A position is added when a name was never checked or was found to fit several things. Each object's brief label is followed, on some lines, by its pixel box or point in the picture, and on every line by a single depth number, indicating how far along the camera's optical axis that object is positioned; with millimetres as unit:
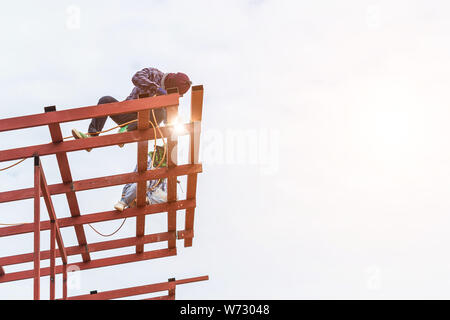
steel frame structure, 16609
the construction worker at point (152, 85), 19281
